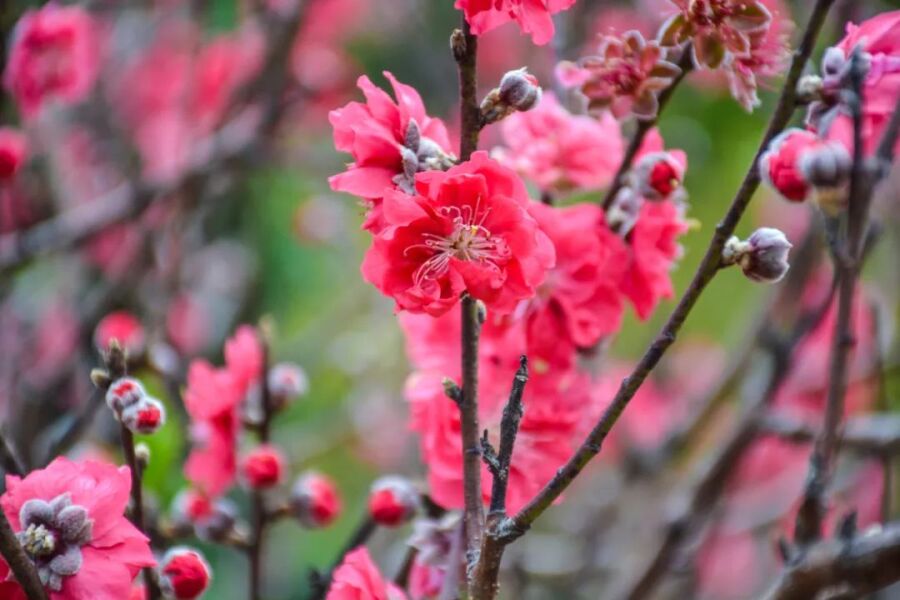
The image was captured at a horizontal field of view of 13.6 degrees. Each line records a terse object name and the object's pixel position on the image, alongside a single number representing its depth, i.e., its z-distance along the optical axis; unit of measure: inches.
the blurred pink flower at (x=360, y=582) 31.6
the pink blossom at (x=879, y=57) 31.4
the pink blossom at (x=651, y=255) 33.3
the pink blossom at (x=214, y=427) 35.1
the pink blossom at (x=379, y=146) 31.3
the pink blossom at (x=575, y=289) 33.0
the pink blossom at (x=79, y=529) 31.2
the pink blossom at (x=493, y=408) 32.7
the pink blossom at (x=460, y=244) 31.0
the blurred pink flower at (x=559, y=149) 33.8
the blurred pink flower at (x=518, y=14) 31.1
